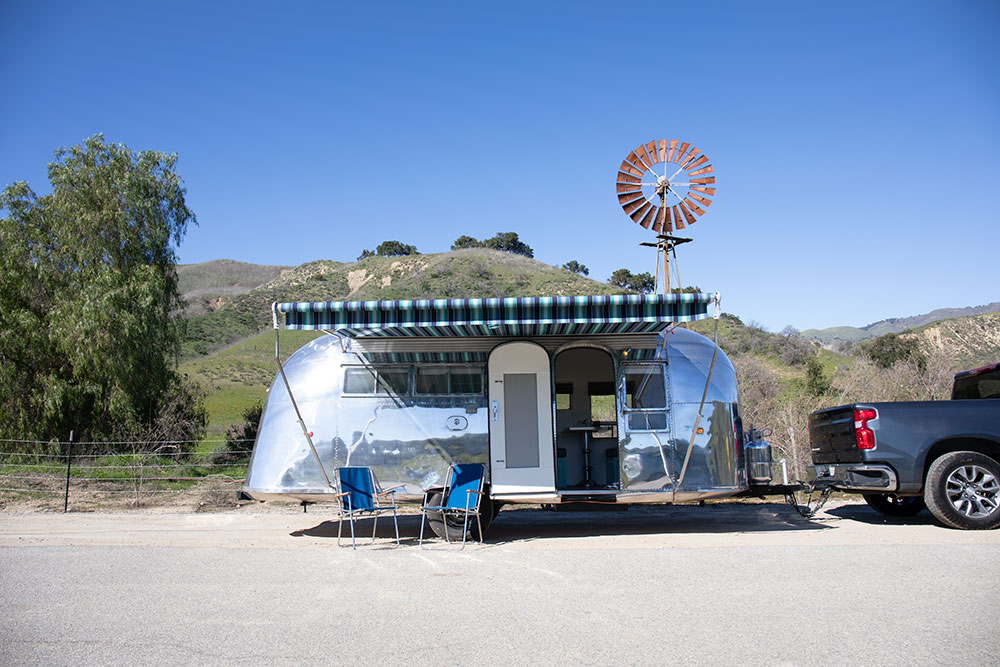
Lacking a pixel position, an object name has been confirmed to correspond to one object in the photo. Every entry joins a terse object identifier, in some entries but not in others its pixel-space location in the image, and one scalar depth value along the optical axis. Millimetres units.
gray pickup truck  9242
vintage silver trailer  9680
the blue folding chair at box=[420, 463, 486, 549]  8992
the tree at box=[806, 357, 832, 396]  24569
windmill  14578
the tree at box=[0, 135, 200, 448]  17828
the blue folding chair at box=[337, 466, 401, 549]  9023
